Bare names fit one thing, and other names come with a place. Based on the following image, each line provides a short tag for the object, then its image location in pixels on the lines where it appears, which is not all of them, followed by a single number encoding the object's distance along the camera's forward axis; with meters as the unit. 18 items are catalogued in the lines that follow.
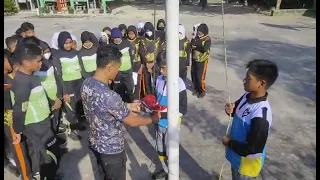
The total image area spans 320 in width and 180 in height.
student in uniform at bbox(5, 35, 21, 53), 4.68
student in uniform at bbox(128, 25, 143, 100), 5.96
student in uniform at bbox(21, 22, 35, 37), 5.15
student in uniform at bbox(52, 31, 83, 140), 4.72
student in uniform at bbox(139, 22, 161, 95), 5.77
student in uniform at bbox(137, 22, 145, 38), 6.85
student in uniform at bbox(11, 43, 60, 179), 3.10
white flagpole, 2.22
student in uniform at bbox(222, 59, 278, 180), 2.39
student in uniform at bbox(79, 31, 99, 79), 5.00
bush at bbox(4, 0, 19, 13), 24.20
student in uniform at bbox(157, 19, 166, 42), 6.69
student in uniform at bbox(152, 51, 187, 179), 3.36
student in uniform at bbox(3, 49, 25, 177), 3.15
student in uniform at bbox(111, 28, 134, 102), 5.53
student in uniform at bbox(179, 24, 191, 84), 6.13
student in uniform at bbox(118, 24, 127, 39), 6.18
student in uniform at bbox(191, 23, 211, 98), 6.20
